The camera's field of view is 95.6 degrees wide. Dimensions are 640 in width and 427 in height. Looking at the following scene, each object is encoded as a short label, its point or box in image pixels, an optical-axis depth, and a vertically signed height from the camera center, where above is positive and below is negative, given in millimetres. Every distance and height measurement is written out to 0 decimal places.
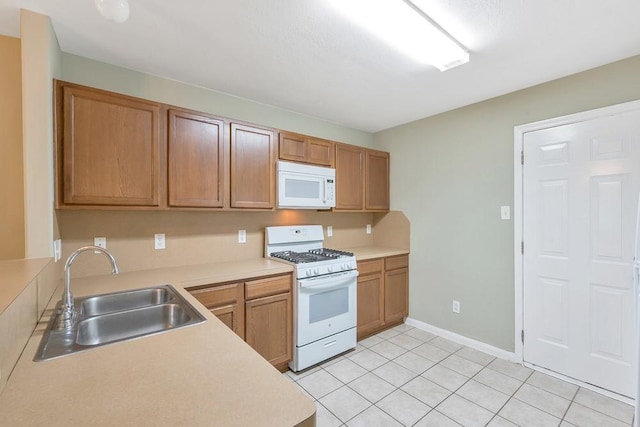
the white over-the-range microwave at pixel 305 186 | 2680 +240
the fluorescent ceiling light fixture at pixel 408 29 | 1503 +1058
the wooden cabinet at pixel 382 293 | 3008 -915
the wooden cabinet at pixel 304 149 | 2725 +614
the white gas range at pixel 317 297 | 2420 -766
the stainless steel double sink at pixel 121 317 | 1132 -511
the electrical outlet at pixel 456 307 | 3023 -1009
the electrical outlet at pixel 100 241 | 2074 -215
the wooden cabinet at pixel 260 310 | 2053 -760
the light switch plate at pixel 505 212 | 2654 -18
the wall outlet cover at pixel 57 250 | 1714 -239
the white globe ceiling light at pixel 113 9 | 1262 +901
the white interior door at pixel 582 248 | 2053 -295
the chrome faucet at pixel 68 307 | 1216 -415
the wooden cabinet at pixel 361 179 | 3209 +374
